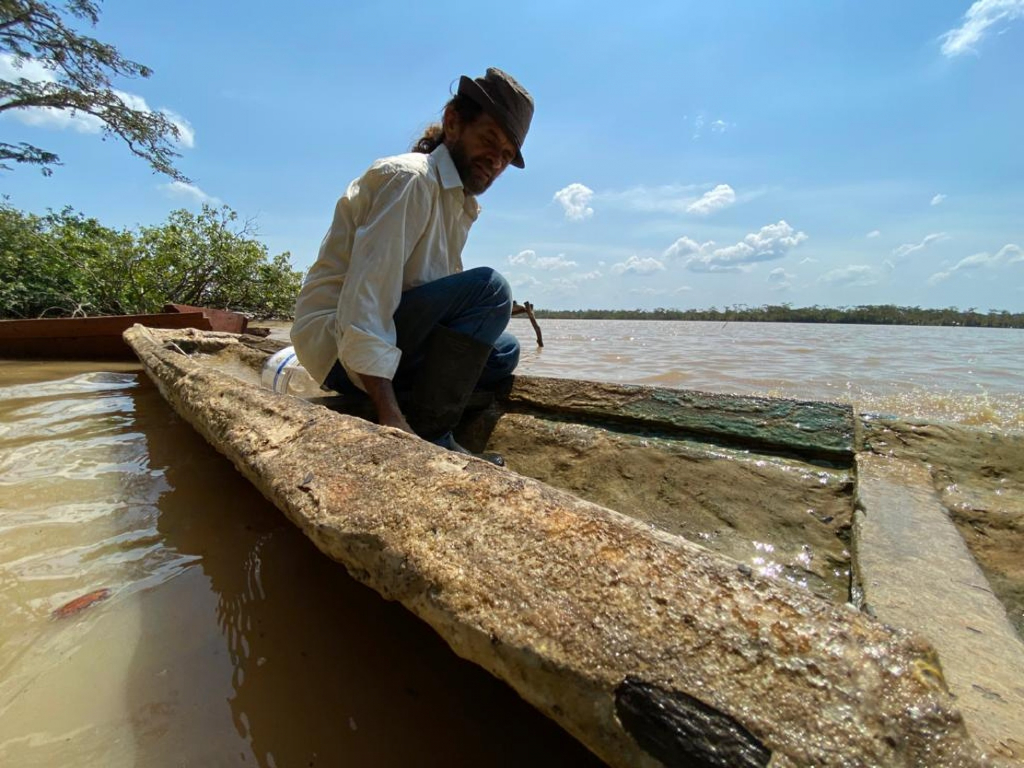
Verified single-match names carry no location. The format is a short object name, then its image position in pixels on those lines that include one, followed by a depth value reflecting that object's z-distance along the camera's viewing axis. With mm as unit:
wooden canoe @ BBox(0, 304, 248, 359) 5039
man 1456
